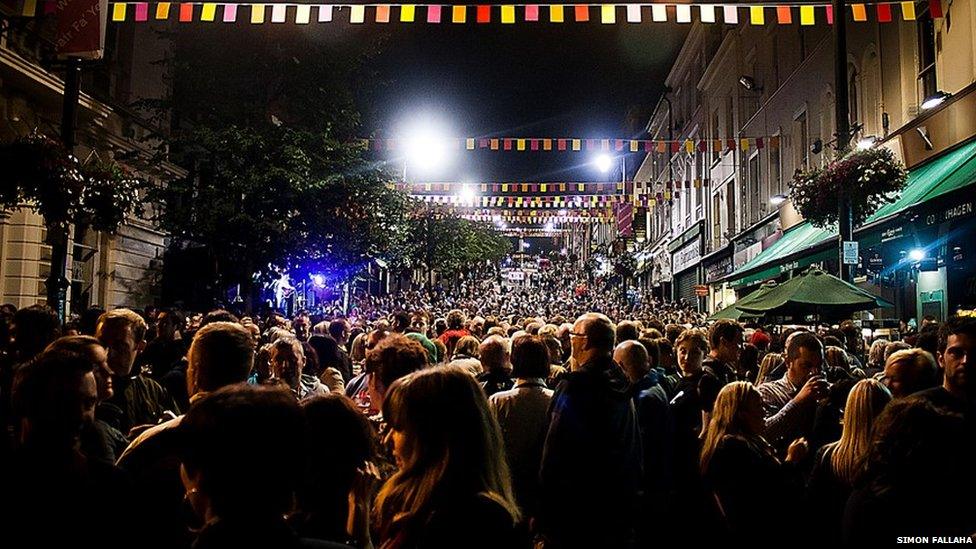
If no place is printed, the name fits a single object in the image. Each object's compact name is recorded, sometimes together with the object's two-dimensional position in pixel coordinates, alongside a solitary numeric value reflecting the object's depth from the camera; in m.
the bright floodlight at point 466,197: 37.59
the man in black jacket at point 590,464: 4.59
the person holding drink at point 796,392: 5.50
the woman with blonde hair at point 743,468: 4.25
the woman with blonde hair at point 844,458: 4.14
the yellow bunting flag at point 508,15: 12.42
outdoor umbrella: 9.09
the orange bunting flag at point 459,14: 12.44
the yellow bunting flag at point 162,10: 12.45
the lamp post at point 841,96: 10.81
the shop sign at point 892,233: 13.59
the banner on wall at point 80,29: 10.91
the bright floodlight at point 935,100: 13.46
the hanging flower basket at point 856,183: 10.91
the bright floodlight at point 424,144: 24.19
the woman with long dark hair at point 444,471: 2.69
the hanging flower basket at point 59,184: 9.58
